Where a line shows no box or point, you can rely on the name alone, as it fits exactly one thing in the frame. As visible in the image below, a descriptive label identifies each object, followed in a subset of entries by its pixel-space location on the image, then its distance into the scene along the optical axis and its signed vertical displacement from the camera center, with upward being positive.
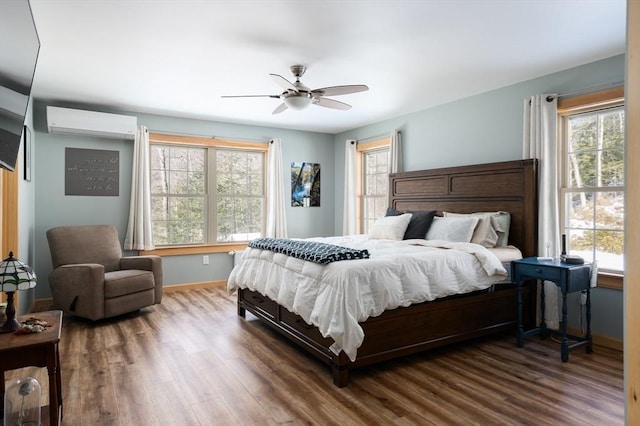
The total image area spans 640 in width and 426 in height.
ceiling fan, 3.22 +1.00
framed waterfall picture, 6.45 +0.42
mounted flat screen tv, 1.39 +0.58
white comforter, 2.58 -0.54
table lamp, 1.77 -0.33
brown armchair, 3.88 -0.69
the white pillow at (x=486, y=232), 3.77 -0.22
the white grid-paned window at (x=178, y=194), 5.44 +0.22
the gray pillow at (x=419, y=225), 4.24 -0.17
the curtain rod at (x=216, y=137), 5.39 +1.06
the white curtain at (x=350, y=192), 6.17 +0.28
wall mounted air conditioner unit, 4.48 +1.03
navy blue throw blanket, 2.82 -0.32
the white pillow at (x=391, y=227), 4.34 -0.20
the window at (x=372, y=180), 5.93 +0.46
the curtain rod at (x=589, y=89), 3.21 +1.04
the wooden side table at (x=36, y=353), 1.74 -0.65
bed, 2.78 -0.80
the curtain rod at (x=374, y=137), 5.63 +1.09
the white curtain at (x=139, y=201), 5.05 +0.11
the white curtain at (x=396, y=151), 5.36 +0.80
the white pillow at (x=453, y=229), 3.83 -0.19
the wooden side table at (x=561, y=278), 2.97 -0.54
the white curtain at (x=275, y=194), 6.05 +0.24
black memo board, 4.82 +0.48
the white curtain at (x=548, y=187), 3.56 +0.21
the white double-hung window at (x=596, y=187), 3.34 +0.20
